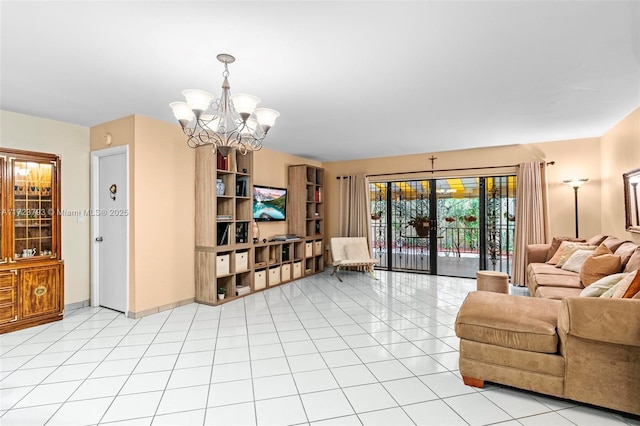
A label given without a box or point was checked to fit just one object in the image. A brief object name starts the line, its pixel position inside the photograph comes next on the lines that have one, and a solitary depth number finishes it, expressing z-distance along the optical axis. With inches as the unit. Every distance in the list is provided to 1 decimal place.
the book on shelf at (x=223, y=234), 184.7
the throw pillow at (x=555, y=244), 192.2
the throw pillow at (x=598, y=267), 124.7
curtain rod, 216.4
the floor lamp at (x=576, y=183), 199.9
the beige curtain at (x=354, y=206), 276.8
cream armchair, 247.0
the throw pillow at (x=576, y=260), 157.3
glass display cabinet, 137.6
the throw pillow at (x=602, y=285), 97.7
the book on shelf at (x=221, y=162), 181.9
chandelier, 91.9
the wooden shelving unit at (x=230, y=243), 176.9
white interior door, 161.2
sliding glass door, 239.1
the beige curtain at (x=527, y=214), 215.2
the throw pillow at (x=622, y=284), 85.7
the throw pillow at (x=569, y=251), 167.8
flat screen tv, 223.5
